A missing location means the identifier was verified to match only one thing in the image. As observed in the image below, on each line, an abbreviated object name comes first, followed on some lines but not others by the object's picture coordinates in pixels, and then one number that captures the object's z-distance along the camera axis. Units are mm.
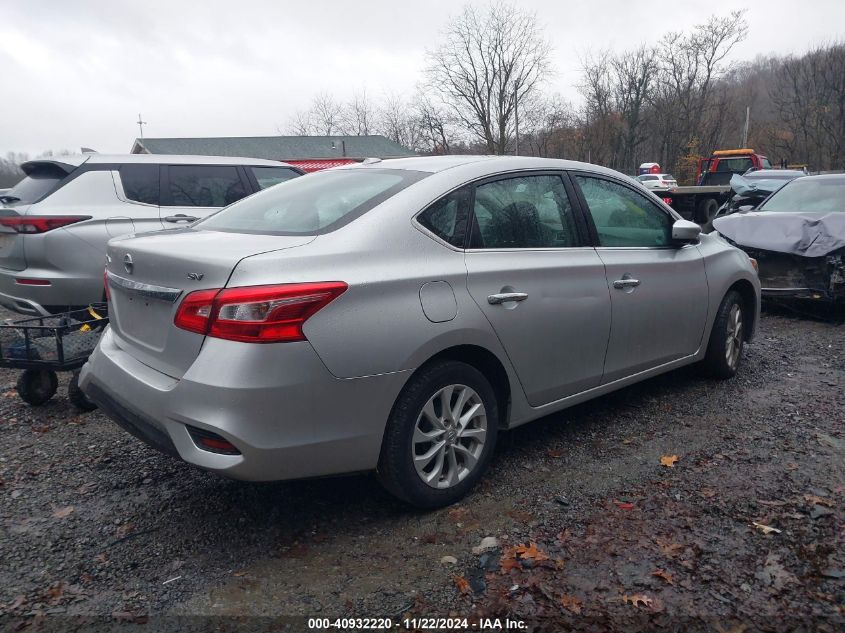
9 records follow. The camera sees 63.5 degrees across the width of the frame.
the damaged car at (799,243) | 6750
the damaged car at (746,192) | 11867
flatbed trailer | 13844
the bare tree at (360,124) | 66312
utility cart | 4262
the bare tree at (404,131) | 57869
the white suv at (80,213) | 5559
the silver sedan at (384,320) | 2611
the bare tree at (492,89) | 48906
